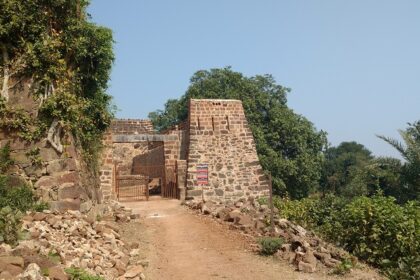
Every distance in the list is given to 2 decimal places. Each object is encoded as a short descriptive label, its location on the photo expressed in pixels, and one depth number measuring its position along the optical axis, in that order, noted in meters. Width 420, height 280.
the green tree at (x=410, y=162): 12.97
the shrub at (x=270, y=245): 7.82
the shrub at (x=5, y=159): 8.11
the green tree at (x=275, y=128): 22.15
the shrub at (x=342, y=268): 7.07
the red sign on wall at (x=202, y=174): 14.30
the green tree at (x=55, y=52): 8.60
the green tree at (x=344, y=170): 19.80
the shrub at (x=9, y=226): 5.63
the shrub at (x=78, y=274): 5.20
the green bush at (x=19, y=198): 7.37
